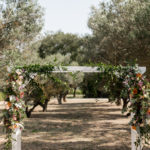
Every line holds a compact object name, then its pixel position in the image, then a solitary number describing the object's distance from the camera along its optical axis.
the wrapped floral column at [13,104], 5.74
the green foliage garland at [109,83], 5.55
